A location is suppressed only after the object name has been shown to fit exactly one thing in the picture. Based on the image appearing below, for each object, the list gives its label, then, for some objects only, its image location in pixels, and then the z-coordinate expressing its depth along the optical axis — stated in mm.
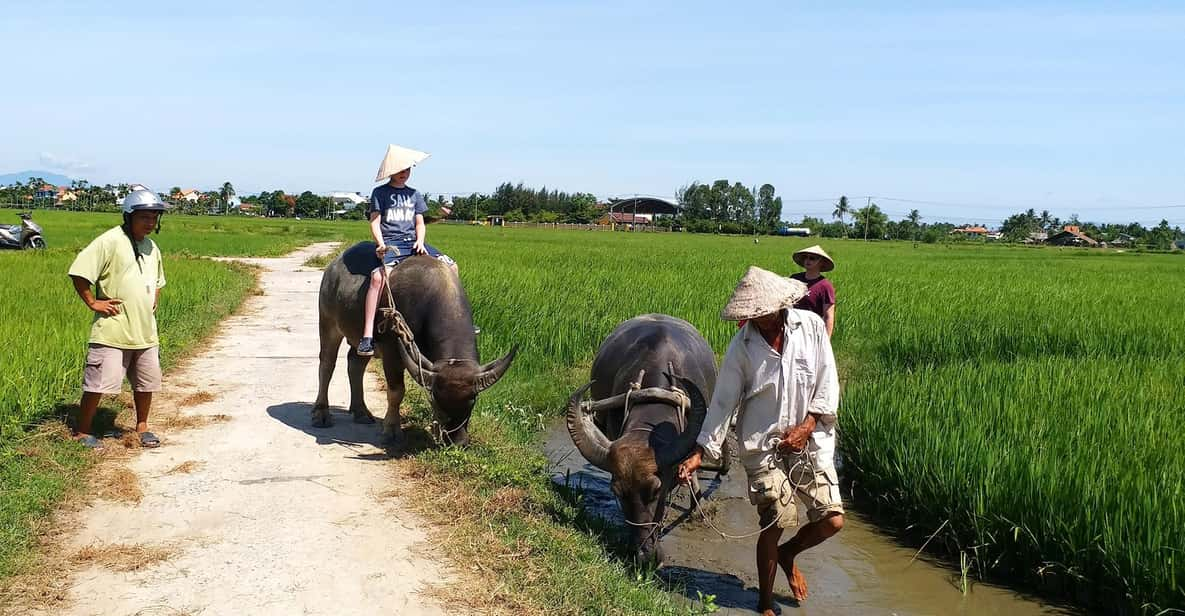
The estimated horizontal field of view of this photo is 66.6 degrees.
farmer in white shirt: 3807
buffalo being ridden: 5477
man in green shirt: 5375
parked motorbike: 21125
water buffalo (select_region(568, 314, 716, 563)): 4199
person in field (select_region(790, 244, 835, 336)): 5992
